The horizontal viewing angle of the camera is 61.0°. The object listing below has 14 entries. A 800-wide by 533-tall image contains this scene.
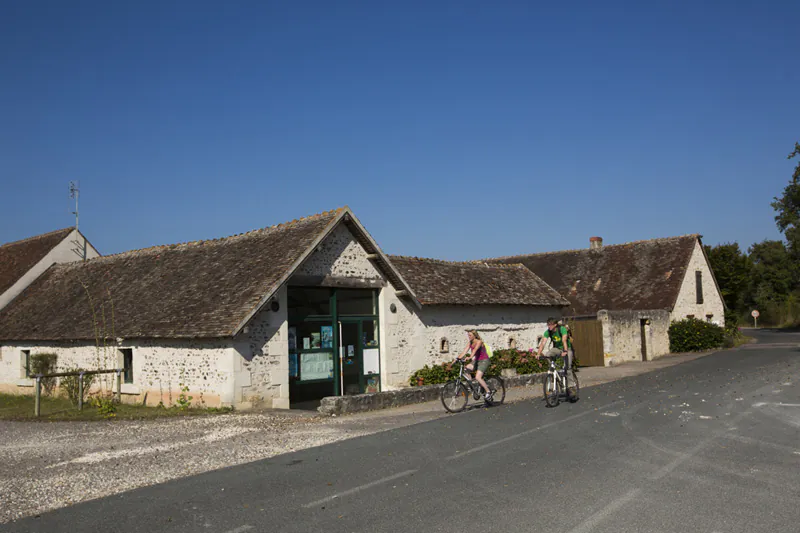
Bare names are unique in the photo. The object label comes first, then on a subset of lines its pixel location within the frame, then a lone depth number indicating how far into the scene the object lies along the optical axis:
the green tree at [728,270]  56.50
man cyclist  14.27
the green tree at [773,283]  67.69
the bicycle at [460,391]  14.23
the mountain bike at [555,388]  14.12
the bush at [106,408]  14.98
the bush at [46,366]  19.98
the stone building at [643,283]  31.72
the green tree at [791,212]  57.22
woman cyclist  14.30
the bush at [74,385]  17.23
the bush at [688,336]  32.66
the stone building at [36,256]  24.84
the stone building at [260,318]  15.31
